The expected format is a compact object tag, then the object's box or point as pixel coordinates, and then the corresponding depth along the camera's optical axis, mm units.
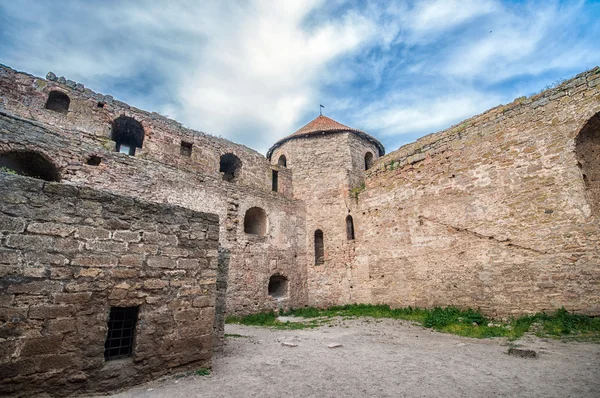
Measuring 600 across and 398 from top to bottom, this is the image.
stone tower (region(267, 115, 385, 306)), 13297
